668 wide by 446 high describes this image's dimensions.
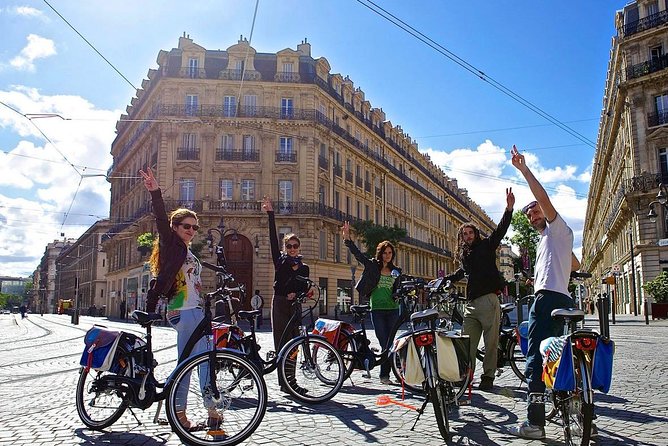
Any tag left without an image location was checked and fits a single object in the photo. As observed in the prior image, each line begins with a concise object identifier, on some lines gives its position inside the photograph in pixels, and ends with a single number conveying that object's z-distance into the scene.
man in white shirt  4.29
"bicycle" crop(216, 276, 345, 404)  5.82
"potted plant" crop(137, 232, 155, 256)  34.72
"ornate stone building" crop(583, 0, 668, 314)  34.47
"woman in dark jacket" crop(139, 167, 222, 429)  4.62
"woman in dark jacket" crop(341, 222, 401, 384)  7.06
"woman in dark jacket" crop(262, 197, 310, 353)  6.65
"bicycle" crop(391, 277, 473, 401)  4.60
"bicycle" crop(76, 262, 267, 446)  4.22
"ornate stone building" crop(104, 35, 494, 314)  36.88
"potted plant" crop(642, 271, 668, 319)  27.53
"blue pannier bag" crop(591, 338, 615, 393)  3.59
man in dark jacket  6.06
